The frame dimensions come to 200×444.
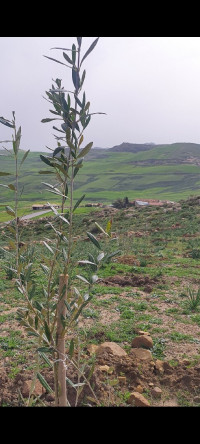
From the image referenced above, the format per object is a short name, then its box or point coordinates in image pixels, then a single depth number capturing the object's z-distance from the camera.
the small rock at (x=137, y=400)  3.18
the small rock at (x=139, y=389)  3.50
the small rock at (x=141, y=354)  4.07
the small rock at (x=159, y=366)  3.91
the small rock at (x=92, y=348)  4.20
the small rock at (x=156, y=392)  3.48
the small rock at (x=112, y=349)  4.12
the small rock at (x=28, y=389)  3.23
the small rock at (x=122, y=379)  3.59
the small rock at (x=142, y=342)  4.52
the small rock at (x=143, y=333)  4.82
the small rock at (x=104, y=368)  3.70
